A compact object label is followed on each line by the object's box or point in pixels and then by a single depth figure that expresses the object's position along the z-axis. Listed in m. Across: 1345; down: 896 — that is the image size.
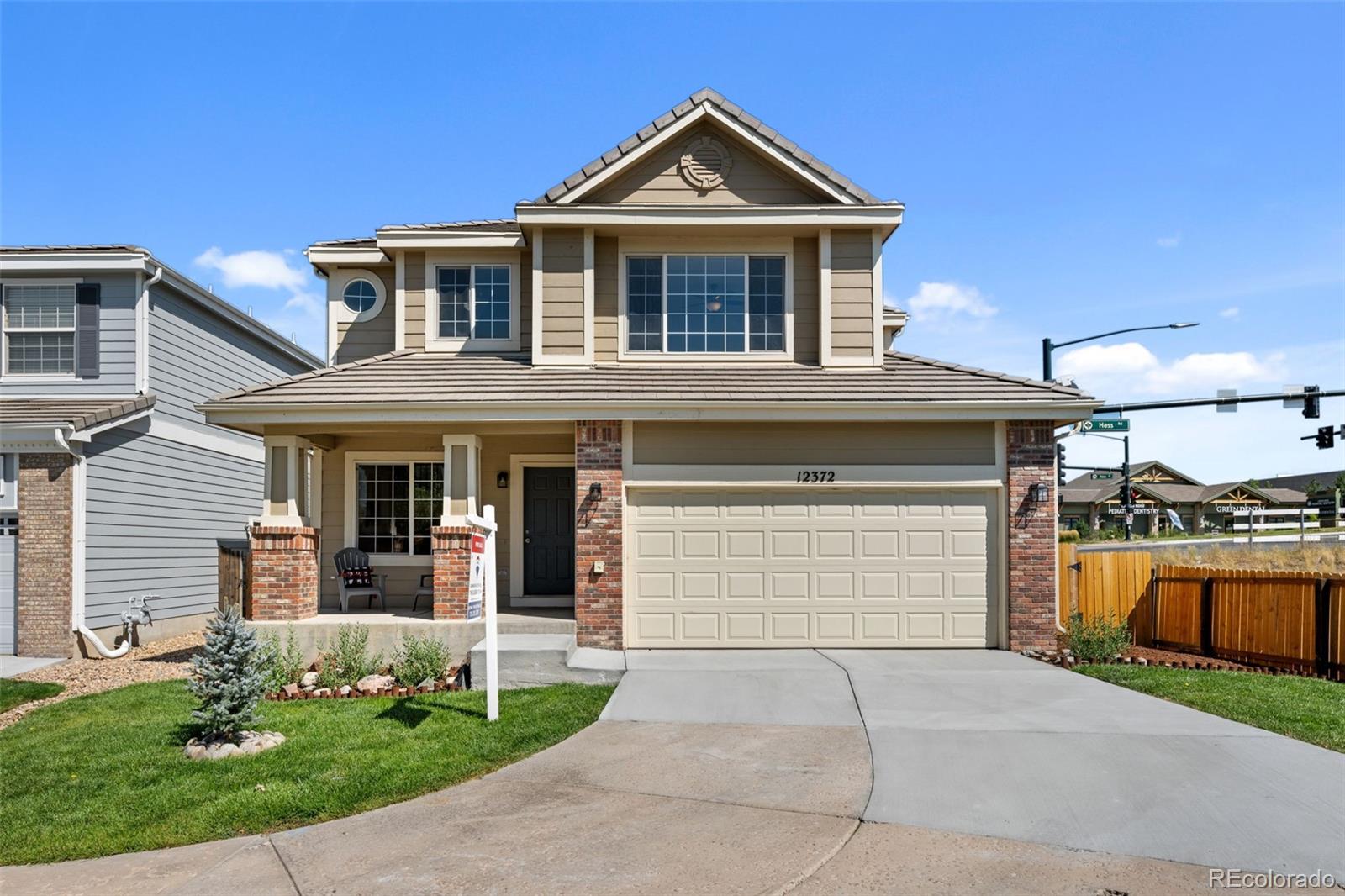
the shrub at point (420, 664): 10.46
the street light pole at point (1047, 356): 17.95
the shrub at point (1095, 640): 11.83
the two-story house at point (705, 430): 11.84
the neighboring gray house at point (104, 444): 13.46
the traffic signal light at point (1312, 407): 20.66
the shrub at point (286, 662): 10.20
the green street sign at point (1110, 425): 19.73
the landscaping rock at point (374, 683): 10.12
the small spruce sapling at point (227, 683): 7.54
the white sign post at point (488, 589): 8.41
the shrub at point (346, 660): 10.62
